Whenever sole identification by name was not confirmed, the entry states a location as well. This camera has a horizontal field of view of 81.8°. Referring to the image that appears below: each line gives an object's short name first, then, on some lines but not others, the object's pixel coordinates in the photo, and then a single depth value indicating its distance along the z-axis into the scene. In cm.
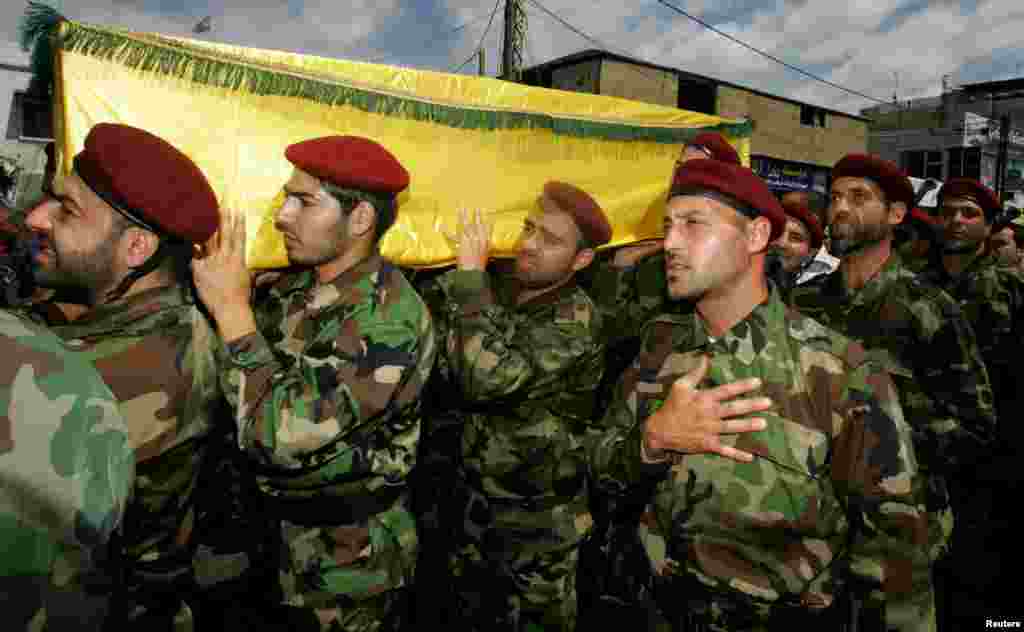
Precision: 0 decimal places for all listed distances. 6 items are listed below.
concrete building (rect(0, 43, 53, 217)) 1170
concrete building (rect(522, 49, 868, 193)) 2141
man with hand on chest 149
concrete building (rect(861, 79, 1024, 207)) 3072
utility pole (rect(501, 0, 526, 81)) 1275
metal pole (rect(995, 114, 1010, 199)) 2341
